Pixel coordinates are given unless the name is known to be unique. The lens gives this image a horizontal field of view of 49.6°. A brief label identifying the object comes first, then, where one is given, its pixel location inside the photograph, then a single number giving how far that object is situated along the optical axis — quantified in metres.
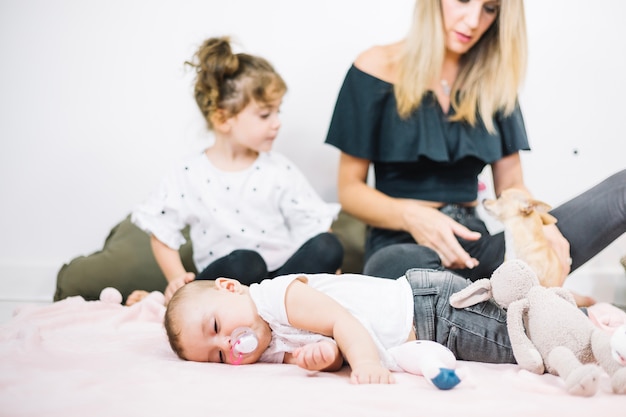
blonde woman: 1.66
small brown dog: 1.37
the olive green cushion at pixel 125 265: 1.89
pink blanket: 0.86
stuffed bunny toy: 0.90
